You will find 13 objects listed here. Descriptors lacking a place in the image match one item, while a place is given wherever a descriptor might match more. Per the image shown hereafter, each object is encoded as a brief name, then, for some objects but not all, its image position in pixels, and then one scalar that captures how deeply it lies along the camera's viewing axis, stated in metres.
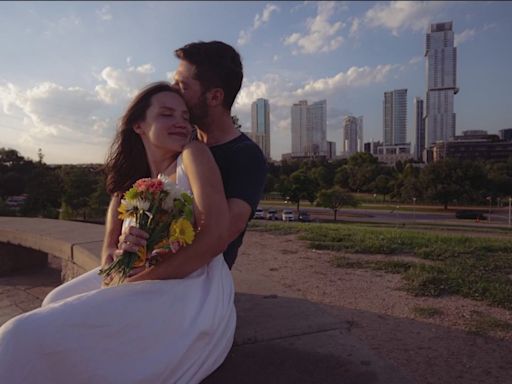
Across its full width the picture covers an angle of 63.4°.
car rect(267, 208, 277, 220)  32.88
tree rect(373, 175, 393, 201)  48.50
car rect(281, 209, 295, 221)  30.94
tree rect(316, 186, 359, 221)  34.41
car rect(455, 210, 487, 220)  34.03
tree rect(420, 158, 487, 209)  39.81
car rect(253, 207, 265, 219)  33.22
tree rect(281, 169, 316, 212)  39.16
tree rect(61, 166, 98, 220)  20.52
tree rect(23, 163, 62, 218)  20.64
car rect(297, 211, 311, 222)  32.56
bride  1.42
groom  1.89
